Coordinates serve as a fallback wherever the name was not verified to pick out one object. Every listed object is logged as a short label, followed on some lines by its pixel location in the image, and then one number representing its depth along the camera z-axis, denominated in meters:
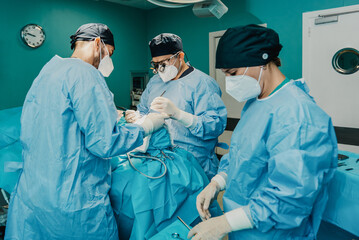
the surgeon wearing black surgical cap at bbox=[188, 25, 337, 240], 0.82
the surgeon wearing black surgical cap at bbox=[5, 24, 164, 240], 1.09
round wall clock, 3.31
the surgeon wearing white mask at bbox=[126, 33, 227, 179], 1.60
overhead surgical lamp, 2.30
